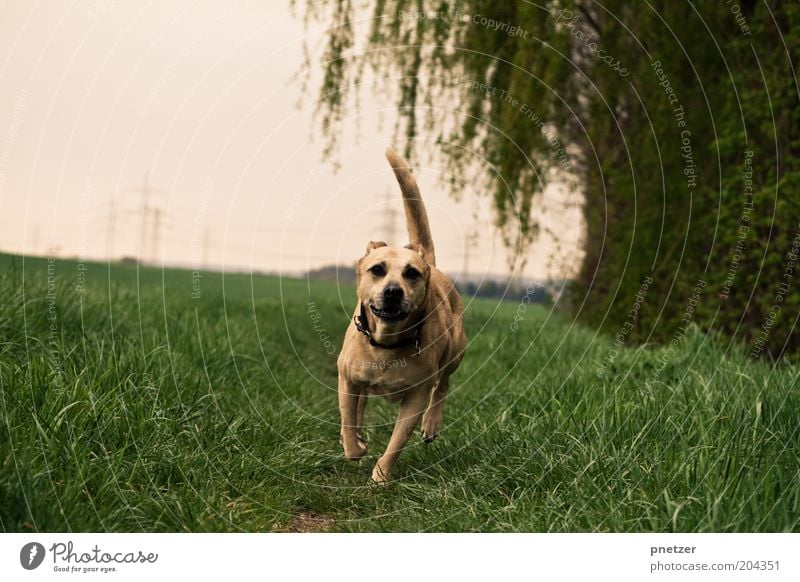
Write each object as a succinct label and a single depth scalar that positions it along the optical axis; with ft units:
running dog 13.97
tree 22.16
